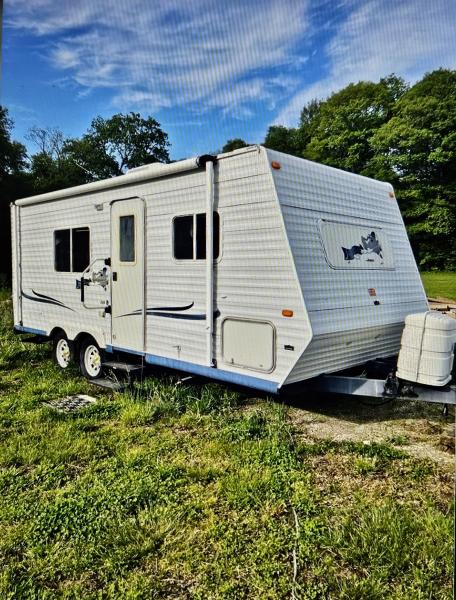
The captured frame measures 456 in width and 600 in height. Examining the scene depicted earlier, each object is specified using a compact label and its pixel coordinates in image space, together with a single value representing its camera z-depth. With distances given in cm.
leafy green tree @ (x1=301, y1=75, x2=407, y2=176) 2783
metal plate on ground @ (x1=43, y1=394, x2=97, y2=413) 555
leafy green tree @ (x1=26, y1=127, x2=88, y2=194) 2808
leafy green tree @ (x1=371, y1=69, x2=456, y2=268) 2004
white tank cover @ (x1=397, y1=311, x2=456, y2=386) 421
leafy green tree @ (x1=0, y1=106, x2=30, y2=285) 2522
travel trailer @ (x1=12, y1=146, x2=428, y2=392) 442
